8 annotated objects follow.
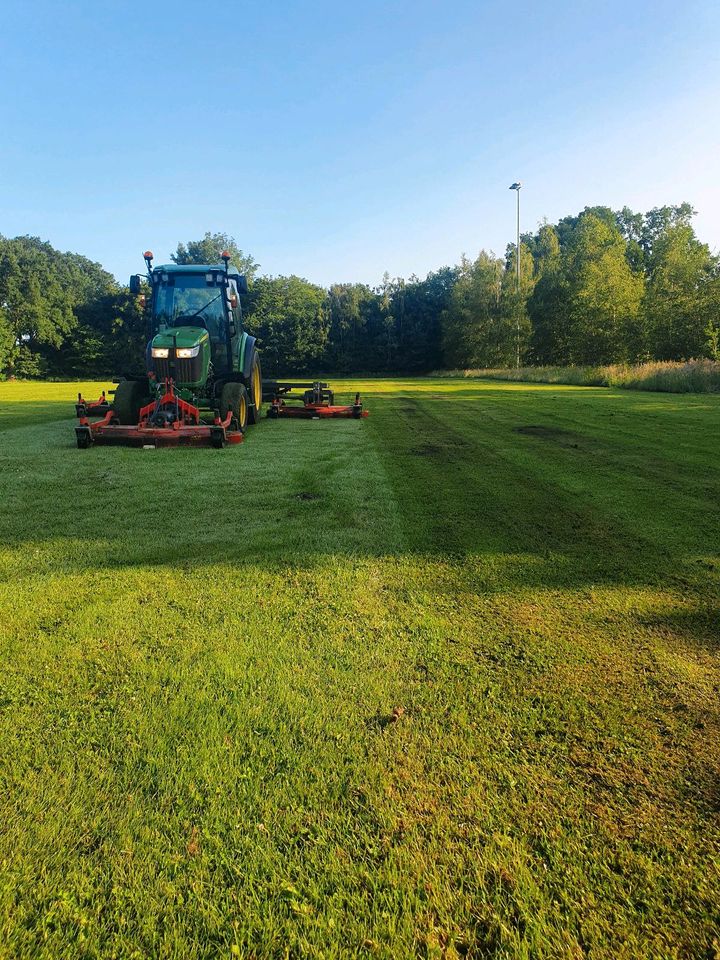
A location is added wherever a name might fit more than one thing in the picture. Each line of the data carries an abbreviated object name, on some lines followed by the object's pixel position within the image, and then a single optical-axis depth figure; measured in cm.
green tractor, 748
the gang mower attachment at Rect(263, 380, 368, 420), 1127
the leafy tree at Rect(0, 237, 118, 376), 5075
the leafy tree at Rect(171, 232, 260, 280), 6817
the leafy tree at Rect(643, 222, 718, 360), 2833
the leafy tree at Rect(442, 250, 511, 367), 4959
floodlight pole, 4766
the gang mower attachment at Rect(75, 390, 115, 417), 936
